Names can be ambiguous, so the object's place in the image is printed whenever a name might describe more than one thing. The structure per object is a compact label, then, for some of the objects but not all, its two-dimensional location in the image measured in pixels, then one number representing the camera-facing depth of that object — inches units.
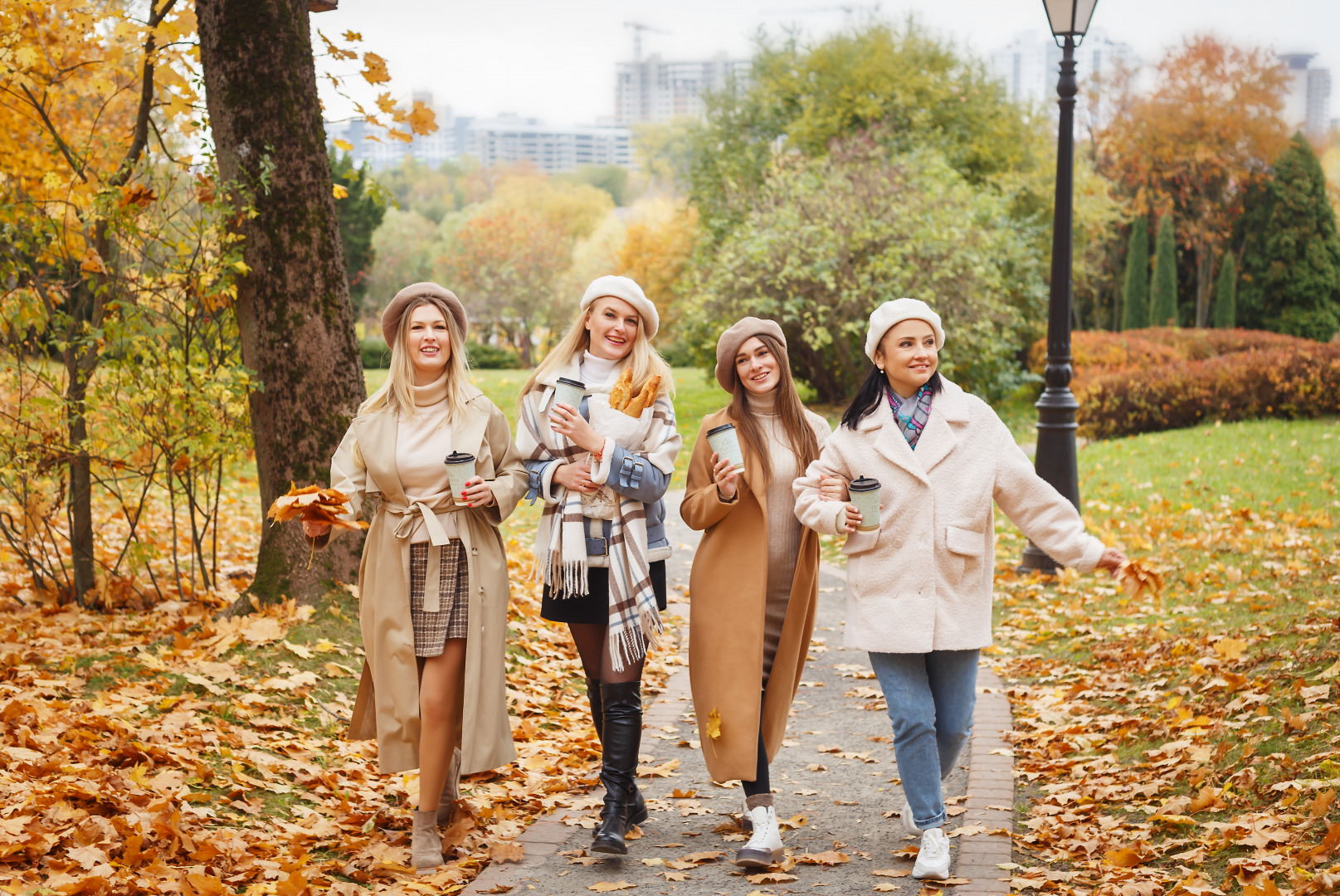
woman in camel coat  154.1
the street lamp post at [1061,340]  336.8
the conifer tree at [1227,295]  1272.1
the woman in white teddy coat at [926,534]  146.8
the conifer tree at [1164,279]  1289.4
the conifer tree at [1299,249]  1238.3
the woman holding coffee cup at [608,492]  153.9
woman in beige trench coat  153.6
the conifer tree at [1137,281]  1320.1
